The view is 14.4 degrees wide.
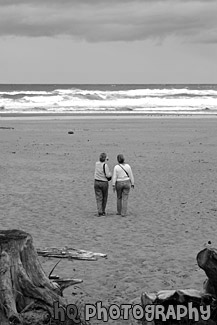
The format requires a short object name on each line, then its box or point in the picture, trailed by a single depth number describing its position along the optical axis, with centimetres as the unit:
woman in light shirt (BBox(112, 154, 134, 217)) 1964
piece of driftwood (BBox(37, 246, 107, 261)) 1468
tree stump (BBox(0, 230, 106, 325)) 947
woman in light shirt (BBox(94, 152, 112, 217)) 1986
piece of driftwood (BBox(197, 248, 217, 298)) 964
